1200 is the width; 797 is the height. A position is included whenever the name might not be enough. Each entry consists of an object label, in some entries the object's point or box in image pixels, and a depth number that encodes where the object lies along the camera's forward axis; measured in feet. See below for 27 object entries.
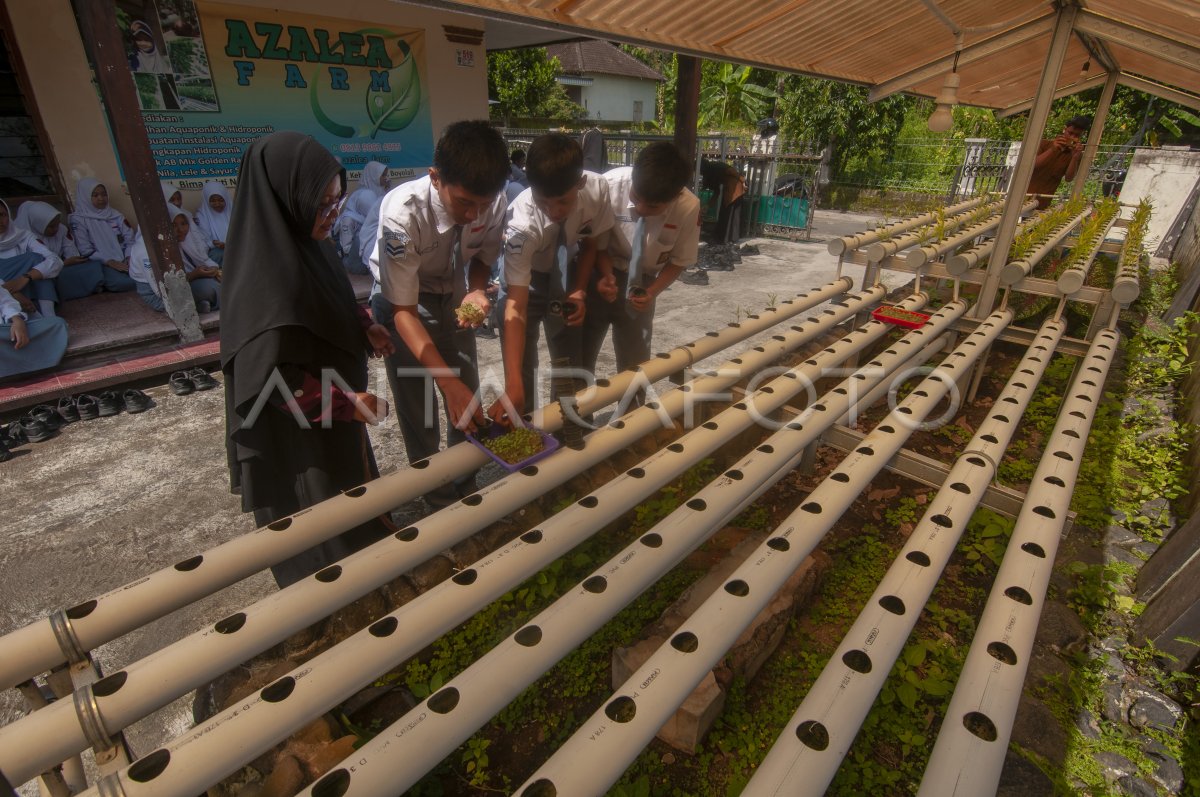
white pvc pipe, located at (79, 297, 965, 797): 4.45
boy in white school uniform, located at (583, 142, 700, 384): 10.21
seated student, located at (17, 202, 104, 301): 20.86
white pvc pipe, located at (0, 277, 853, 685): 5.35
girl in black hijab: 7.30
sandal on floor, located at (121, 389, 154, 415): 17.25
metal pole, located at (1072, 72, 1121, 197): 26.18
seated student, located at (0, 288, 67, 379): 16.89
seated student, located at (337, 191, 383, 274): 26.25
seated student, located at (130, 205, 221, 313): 22.15
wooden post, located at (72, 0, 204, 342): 16.55
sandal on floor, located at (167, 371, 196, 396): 18.24
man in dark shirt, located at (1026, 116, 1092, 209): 27.94
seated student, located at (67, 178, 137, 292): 22.09
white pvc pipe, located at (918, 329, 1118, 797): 4.82
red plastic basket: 15.12
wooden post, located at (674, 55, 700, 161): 27.20
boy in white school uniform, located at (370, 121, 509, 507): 8.05
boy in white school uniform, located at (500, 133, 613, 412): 9.17
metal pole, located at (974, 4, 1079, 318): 13.71
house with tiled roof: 108.58
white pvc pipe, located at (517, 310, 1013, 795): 4.74
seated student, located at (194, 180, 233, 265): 23.66
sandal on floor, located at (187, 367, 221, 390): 18.53
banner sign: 22.98
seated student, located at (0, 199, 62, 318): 18.45
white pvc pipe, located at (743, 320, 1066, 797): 4.81
